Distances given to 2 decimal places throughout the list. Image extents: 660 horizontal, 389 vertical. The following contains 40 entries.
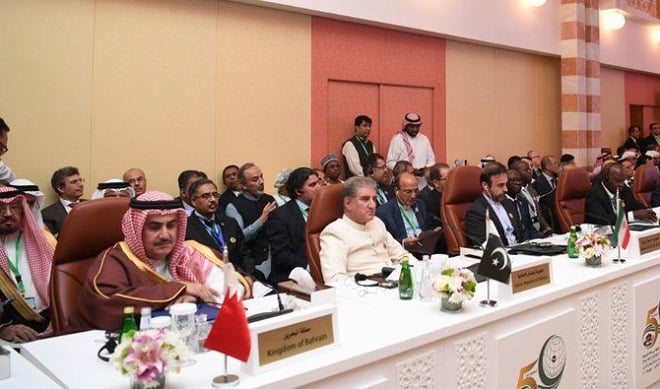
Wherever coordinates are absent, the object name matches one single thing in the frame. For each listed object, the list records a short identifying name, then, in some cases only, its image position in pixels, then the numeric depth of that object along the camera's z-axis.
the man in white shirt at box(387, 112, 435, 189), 7.30
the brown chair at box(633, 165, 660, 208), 6.64
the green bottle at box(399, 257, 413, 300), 2.44
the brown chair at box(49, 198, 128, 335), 2.62
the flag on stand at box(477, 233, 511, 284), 2.21
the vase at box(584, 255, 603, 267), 2.96
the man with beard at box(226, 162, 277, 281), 4.61
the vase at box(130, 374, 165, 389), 1.49
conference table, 1.70
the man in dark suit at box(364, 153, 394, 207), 6.23
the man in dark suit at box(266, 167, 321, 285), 3.98
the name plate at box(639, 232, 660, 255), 3.17
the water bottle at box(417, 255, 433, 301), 2.37
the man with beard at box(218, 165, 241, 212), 5.31
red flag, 1.52
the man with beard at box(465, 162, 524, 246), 4.30
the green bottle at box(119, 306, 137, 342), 1.70
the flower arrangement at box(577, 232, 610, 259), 2.94
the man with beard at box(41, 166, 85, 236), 4.74
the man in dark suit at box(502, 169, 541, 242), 4.70
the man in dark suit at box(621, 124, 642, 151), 10.91
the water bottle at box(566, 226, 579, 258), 3.24
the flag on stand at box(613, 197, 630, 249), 3.02
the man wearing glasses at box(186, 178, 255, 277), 3.76
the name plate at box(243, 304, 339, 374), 1.61
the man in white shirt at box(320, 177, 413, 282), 3.26
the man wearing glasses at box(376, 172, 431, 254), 4.52
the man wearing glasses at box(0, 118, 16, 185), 4.24
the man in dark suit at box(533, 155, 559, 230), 5.92
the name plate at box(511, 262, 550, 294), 2.37
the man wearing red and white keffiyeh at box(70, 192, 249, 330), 2.22
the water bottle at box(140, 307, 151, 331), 1.72
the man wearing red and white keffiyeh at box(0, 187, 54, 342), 2.83
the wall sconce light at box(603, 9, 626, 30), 10.55
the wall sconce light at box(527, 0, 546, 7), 9.12
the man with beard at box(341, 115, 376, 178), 6.92
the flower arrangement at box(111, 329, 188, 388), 1.45
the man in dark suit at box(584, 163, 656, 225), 5.51
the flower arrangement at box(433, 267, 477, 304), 2.15
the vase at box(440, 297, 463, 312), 2.20
